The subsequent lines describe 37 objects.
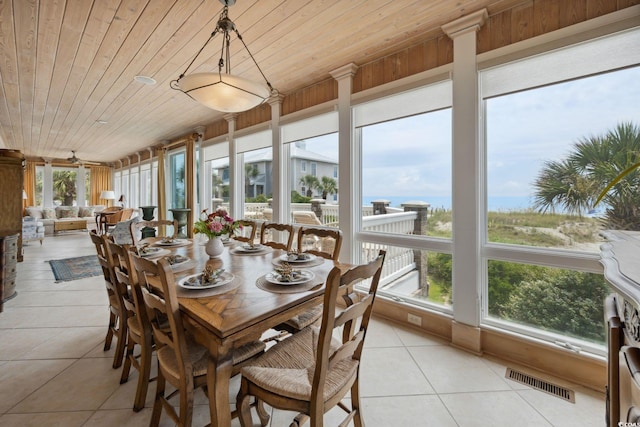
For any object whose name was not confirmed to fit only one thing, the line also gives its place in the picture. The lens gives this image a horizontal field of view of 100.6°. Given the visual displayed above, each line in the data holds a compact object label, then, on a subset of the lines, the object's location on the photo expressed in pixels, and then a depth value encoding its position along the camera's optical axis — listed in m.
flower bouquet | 2.00
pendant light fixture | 1.72
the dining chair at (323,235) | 2.21
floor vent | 1.71
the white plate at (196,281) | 1.36
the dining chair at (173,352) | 1.11
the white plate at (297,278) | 1.44
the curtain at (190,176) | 5.32
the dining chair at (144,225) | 2.57
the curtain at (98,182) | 10.33
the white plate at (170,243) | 2.57
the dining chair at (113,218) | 7.52
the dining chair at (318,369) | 1.01
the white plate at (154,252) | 2.07
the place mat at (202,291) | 1.29
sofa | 8.34
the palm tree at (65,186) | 10.20
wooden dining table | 1.04
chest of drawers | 2.93
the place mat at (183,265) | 1.76
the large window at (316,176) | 3.46
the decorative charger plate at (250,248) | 2.33
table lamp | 9.45
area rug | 4.15
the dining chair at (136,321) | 1.42
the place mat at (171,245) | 2.52
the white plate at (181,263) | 1.79
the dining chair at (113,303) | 1.81
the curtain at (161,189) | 6.36
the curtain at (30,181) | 9.03
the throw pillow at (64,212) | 9.09
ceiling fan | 7.78
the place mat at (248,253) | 2.27
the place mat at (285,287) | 1.37
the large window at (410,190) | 2.53
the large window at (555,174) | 1.78
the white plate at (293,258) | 1.93
